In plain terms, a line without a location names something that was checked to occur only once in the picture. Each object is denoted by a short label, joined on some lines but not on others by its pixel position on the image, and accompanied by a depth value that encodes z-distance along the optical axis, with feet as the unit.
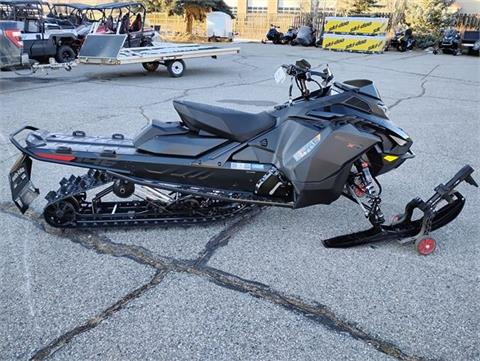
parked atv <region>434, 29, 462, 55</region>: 70.54
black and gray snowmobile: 10.53
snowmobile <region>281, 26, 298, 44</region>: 85.51
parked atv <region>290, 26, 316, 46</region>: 81.35
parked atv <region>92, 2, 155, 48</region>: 43.39
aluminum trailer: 35.96
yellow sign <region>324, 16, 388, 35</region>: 68.49
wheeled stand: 10.62
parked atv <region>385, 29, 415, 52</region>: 74.43
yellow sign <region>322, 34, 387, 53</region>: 67.46
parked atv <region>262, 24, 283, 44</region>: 88.39
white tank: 83.92
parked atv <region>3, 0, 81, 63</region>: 42.39
